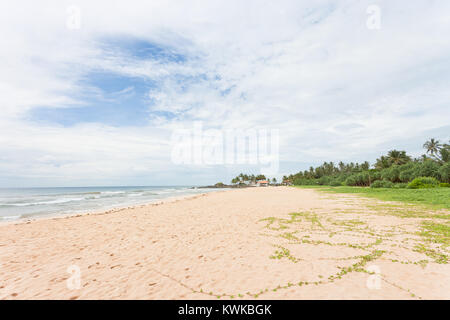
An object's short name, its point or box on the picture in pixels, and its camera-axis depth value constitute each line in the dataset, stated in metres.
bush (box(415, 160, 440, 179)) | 43.74
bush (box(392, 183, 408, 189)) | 43.00
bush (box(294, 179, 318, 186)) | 110.59
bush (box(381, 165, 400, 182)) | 52.16
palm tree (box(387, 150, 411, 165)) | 67.89
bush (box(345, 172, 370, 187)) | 68.44
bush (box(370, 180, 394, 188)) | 48.08
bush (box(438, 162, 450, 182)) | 40.09
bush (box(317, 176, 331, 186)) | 101.77
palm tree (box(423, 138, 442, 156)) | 65.88
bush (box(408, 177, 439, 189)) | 36.45
